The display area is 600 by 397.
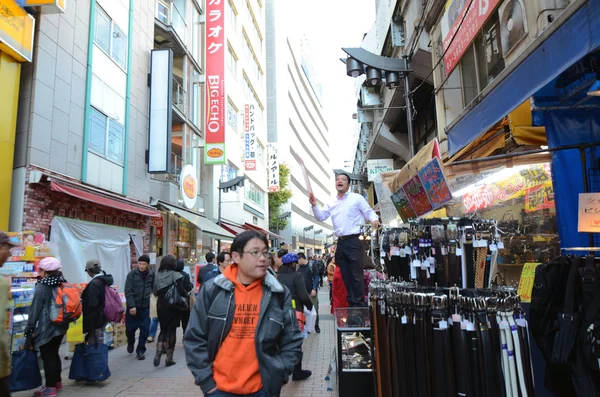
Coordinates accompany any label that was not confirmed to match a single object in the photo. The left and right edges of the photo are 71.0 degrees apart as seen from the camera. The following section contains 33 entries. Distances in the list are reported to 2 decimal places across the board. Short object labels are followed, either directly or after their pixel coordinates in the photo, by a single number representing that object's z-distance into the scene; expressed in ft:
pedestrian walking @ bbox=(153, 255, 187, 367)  23.29
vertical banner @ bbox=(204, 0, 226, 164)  63.98
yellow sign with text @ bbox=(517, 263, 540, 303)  16.39
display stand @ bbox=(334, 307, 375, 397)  13.44
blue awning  9.52
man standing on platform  16.28
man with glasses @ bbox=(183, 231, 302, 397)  8.16
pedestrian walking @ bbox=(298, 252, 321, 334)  31.82
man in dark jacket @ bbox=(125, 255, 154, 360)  25.22
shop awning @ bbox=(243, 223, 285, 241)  95.62
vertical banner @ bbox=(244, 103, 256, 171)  95.14
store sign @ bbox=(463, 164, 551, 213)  19.15
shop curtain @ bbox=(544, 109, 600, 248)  15.34
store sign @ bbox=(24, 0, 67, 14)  28.28
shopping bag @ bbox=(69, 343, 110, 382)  19.45
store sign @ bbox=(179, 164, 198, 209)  51.37
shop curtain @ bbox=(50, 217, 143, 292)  31.09
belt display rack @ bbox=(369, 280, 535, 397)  9.61
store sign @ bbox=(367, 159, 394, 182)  54.65
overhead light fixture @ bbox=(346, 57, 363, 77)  28.76
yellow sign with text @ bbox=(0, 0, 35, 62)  26.32
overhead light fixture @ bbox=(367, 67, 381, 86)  29.84
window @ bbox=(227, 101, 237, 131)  84.99
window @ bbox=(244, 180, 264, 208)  104.53
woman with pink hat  17.74
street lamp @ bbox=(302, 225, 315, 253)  195.78
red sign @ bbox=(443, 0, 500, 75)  19.01
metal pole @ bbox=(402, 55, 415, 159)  30.91
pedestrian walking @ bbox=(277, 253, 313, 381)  20.33
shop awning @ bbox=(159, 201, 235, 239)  50.02
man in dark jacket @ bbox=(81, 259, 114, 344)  19.80
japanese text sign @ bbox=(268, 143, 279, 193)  123.24
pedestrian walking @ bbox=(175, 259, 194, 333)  24.85
